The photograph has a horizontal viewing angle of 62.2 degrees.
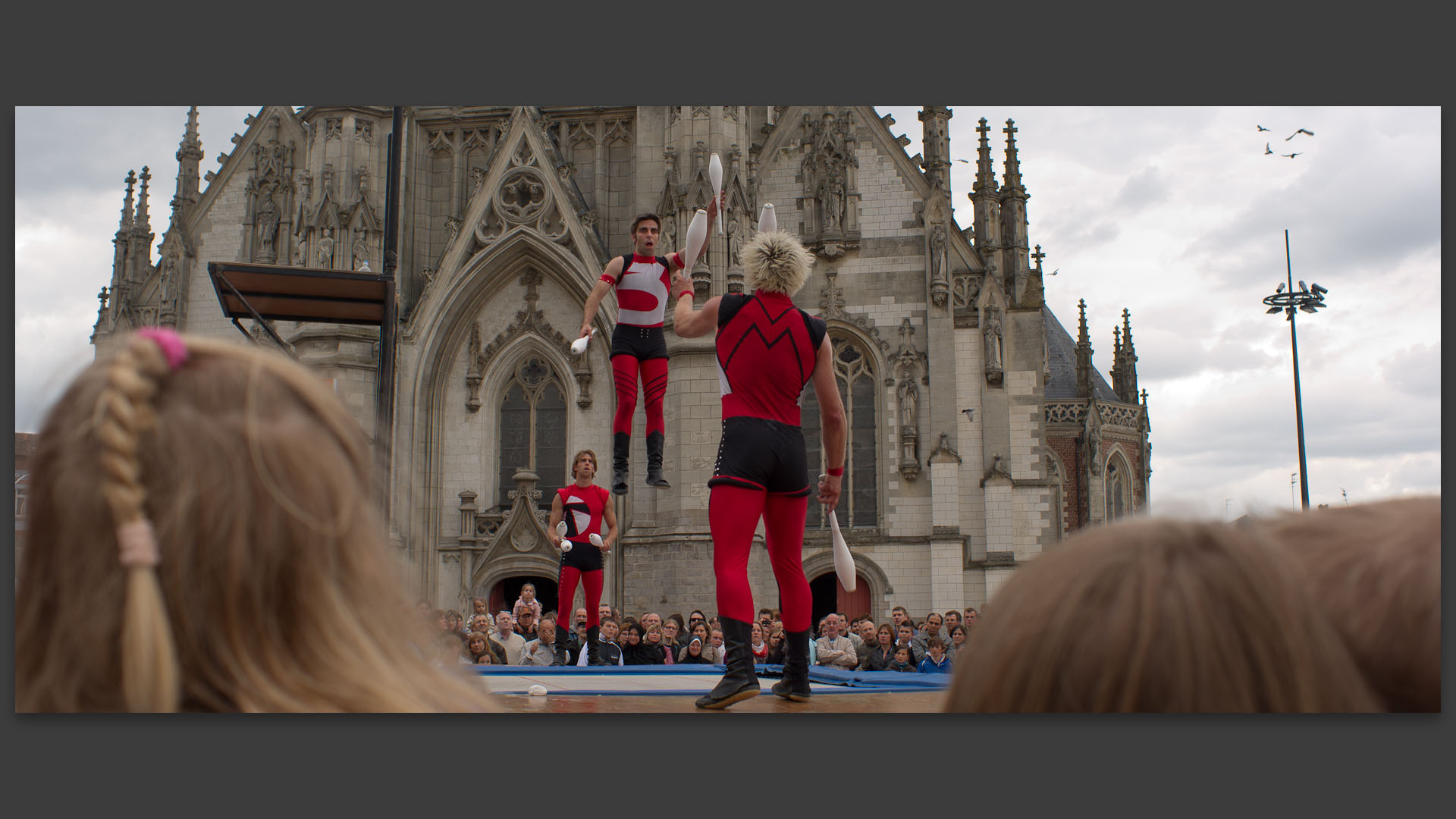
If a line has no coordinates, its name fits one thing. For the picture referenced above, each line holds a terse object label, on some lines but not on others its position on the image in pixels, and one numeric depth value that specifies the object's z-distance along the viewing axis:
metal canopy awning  8.56
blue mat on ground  6.71
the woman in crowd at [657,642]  11.46
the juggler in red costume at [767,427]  5.30
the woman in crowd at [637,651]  11.08
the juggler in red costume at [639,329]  7.30
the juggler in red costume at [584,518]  9.63
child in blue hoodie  9.78
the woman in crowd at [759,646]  11.34
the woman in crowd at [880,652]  10.32
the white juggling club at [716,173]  6.32
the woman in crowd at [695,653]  11.91
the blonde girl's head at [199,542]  1.57
